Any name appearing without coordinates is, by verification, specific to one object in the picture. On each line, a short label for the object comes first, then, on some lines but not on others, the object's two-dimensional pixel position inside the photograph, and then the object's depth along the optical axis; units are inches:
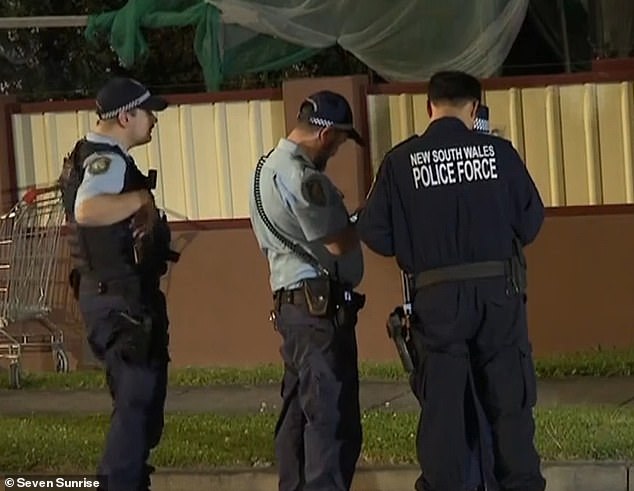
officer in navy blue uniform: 454.0
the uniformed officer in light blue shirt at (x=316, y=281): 463.5
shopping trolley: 810.8
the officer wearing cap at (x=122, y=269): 468.8
